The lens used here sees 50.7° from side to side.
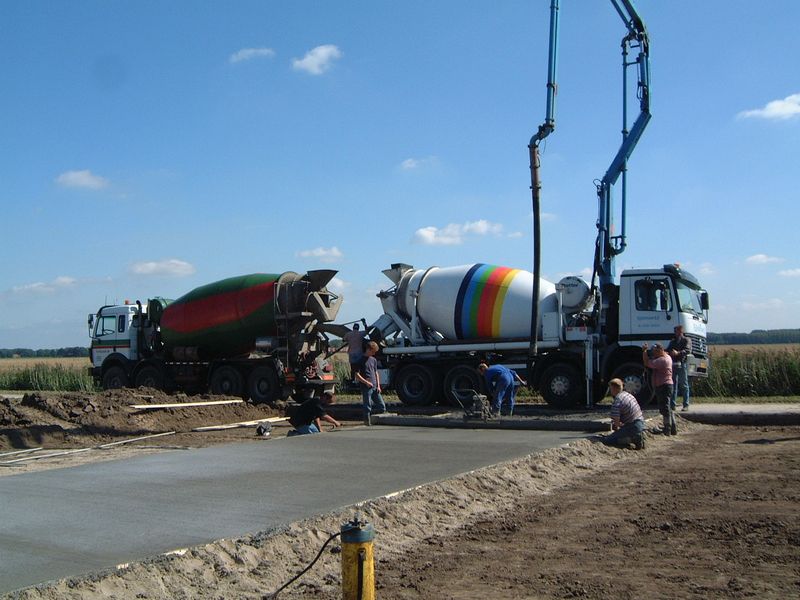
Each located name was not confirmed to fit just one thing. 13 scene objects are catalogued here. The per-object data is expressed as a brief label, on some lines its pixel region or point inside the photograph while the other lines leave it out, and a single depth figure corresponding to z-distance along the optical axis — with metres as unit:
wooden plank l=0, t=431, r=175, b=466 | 12.44
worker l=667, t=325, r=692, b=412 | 17.97
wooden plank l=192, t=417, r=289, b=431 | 17.20
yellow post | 5.09
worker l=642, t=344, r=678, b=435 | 14.62
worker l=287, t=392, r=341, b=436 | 14.30
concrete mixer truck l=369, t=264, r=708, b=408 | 18.98
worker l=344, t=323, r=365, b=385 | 21.22
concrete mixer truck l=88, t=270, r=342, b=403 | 22.67
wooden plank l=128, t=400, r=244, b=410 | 18.17
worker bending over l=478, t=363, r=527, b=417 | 16.70
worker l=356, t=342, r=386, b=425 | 16.25
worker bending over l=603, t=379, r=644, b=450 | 12.82
